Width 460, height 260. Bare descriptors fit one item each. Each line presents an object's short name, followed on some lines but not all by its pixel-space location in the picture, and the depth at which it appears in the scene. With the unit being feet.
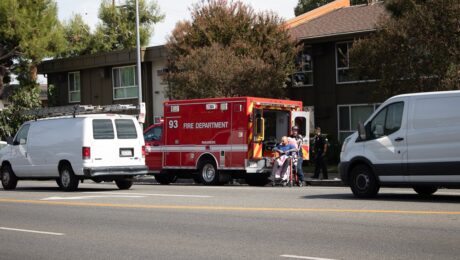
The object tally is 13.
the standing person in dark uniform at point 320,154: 81.66
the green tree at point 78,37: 206.18
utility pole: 108.17
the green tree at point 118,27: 206.69
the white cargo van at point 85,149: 67.97
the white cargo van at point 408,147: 47.32
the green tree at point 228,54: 100.53
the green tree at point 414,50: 74.02
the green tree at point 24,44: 149.48
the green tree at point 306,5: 209.05
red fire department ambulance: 76.43
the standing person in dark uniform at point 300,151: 75.25
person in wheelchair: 74.13
